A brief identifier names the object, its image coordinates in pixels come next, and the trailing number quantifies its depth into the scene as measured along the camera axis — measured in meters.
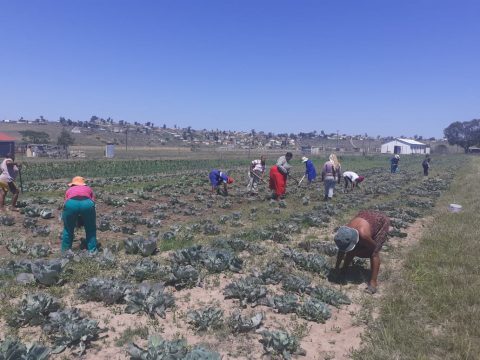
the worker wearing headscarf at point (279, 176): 15.18
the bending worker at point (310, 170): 19.53
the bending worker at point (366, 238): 6.17
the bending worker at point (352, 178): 18.92
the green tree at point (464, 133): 106.94
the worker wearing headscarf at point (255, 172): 16.86
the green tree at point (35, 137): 69.68
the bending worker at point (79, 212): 7.70
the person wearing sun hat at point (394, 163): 30.92
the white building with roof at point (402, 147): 96.81
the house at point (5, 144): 45.07
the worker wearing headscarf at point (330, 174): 15.29
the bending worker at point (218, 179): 16.56
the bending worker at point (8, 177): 12.12
